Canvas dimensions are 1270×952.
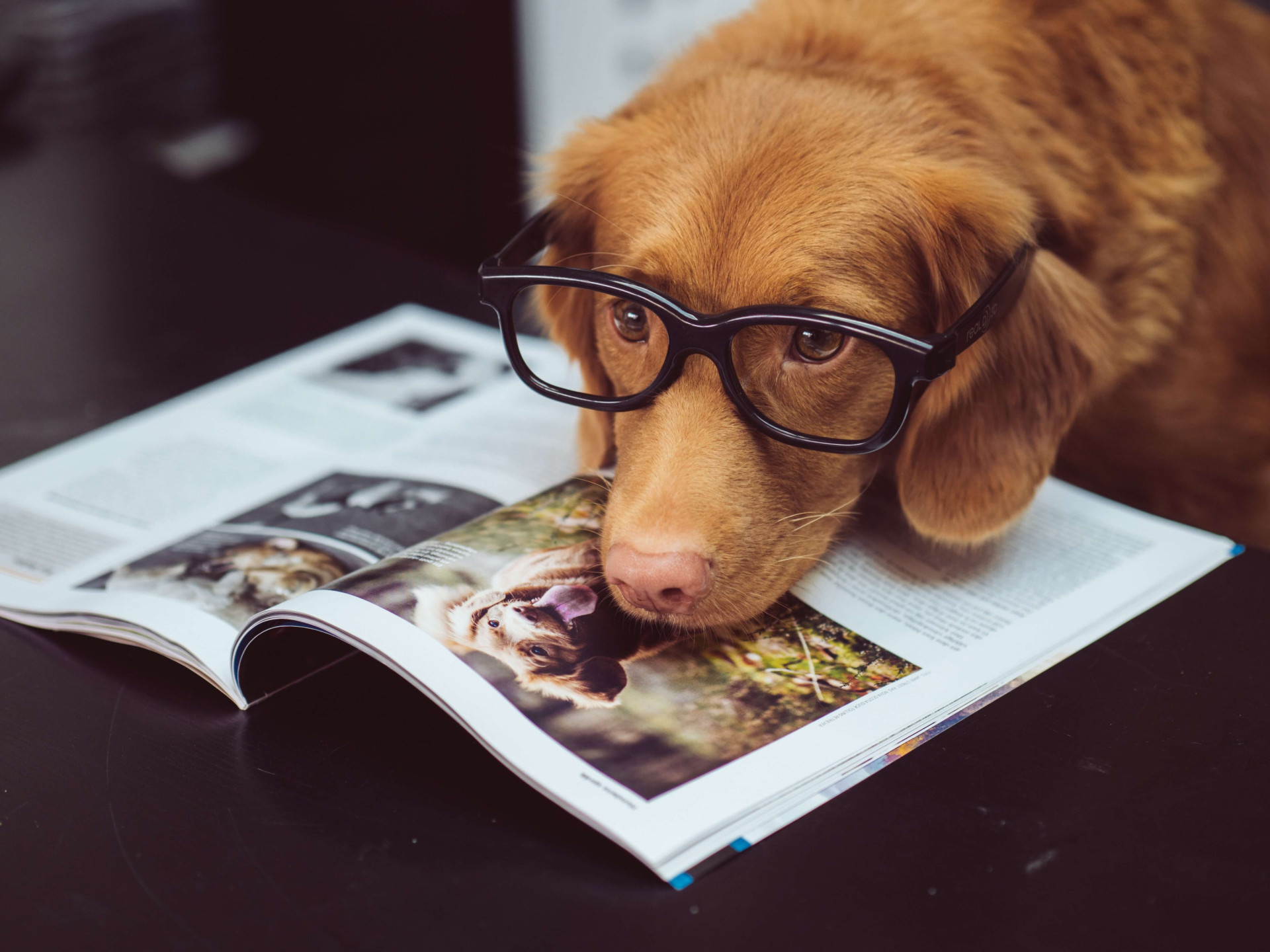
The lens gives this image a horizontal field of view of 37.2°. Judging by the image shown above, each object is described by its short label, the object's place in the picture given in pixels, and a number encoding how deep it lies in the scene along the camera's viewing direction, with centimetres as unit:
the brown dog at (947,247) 60
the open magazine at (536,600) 53
